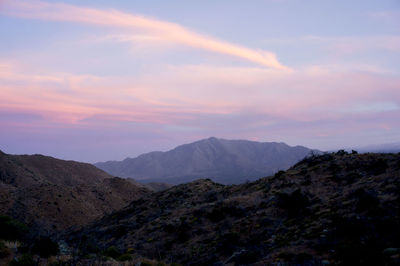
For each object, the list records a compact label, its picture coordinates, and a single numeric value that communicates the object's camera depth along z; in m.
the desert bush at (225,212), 22.10
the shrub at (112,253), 16.45
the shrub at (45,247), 12.13
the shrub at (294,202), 19.04
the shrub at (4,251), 11.37
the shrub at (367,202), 13.67
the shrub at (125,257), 13.98
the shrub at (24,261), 10.07
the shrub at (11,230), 19.09
